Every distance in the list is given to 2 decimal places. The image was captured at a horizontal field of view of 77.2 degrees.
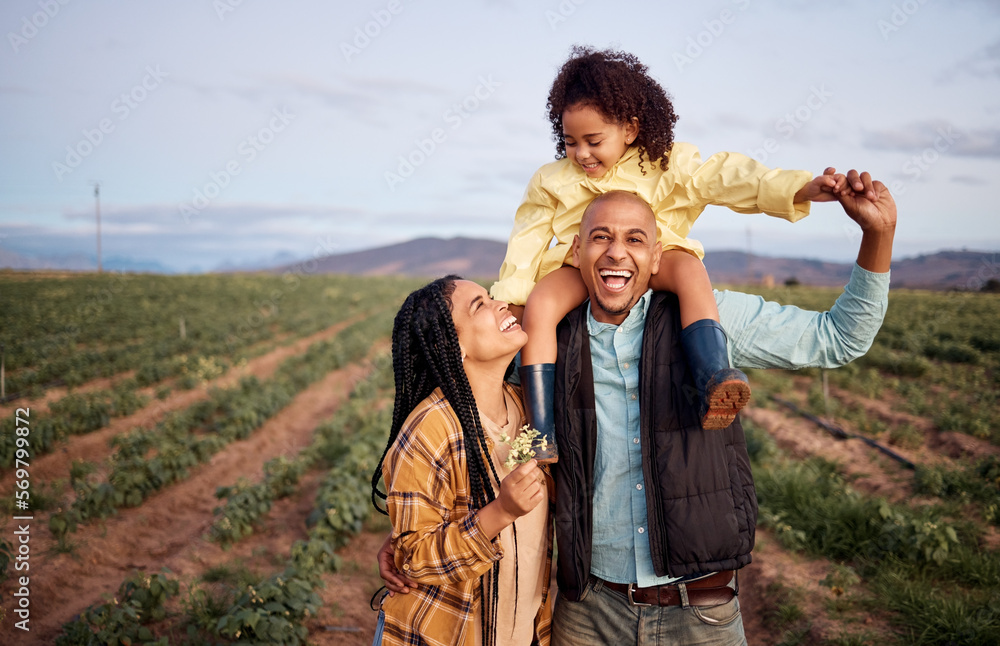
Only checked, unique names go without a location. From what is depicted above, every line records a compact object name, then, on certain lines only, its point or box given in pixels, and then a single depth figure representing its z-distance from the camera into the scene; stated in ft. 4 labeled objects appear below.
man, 6.69
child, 7.17
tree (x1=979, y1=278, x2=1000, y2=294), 125.39
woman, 6.30
